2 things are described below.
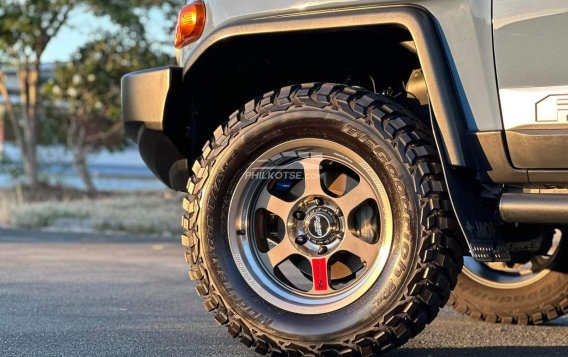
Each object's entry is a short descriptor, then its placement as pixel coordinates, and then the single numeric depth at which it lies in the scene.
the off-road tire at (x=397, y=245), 3.01
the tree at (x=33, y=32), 14.87
